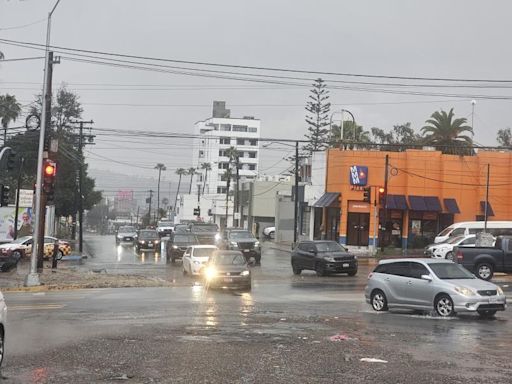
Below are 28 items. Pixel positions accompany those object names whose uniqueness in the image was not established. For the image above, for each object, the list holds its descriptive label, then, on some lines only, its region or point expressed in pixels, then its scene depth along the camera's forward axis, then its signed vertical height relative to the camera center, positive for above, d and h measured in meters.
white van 39.38 +0.22
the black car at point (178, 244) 39.56 -1.53
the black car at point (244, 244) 38.44 -1.31
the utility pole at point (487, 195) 48.33 +2.83
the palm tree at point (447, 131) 55.06 +8.53
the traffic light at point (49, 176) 26.25 +1.48
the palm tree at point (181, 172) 152.50 +11.05
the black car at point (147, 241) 52.50 -1.93
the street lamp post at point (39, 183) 24.31 +1.14
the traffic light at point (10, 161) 27.73 +2.14
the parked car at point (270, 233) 77.63 -1.20
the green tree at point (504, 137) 83.38 +12.51
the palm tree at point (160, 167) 146.25 +11.57
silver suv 16.17 -1.52
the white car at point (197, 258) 30.41 -1.80
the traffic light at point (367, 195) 42.75 +2.13
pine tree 88.94 +14.77
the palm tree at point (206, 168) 142.50 +11.67
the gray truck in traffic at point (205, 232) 42.58 -0.83
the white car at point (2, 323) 9.06 -1.58
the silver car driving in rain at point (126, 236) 66.69 -2.03
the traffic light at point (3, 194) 31.81 +0.81
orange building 49.22 +3.02
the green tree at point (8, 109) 57.72 +9.28
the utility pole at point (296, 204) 56.09 +1.79
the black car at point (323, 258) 30.73 -1.58
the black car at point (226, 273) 23.88 -1.92
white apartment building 155.50 +17.91
